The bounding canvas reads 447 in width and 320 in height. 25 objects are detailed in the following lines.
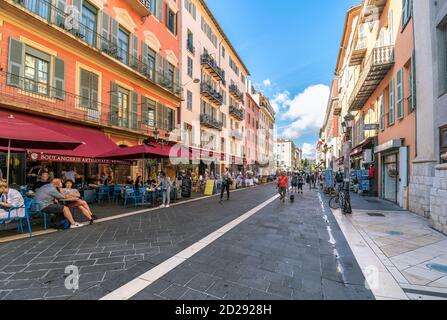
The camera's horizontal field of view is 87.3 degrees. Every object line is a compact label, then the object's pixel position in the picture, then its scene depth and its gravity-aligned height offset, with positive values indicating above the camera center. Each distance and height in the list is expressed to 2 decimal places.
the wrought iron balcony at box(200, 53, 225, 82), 25.02 +11.44
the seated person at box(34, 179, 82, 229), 6.04 -0.88
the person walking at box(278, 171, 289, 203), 12.51 -0.81
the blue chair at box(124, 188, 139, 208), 10.18 -1.17
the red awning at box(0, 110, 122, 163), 9.21 +1.15
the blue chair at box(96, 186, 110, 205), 11.29 -1.29
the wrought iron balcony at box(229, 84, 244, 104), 33.85 +11.46
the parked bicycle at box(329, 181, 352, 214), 9.10 -1.18
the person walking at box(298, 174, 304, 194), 18.34 -1.00
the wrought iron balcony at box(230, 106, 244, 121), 33.56 +8.37
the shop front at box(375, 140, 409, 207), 10.27 +0.03
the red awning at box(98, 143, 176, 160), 9.76 +0.61
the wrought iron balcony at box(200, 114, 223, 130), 24.66 +5.20
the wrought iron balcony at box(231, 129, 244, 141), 34.49 +5.24
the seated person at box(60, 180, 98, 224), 6.68 -1.07
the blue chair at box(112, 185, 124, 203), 11.53 -1.29
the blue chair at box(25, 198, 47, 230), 5.97 -1.08
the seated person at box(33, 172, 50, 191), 7.79 -0.47
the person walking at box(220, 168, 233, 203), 13.25 -0.75
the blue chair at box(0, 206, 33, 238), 5.13 -1.15
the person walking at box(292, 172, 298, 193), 17.71 -0.81
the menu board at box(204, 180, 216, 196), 16.05 -1.36
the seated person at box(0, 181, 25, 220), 5.11 -0.80
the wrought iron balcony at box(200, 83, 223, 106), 24.98 +8.40
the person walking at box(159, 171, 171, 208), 10.62 -0.89
